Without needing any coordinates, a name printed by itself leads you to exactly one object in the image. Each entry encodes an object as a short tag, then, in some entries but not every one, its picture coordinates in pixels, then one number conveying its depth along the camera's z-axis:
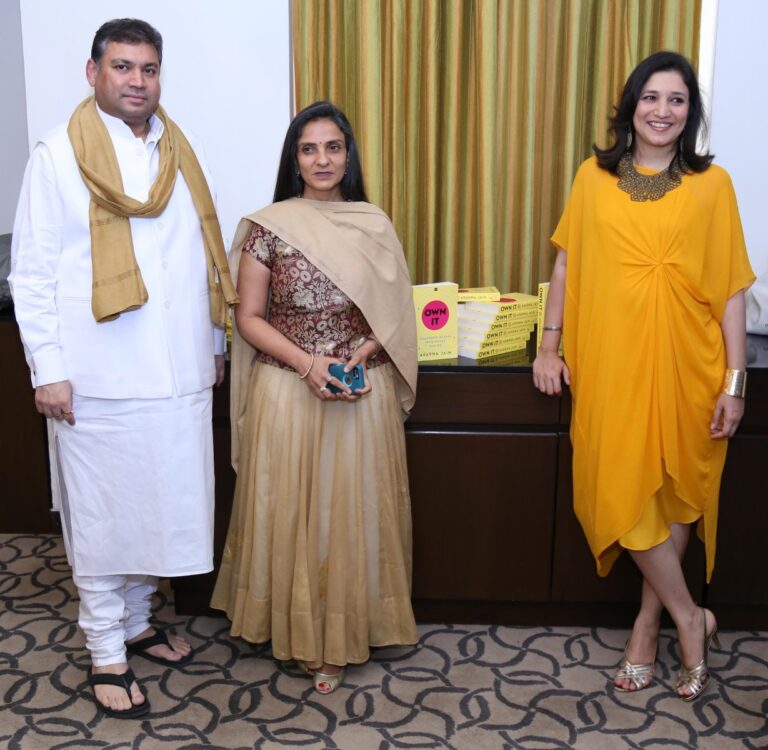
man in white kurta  2.08
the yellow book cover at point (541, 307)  2.63
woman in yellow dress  2.16
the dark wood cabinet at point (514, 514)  2.57
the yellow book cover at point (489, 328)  2.66
